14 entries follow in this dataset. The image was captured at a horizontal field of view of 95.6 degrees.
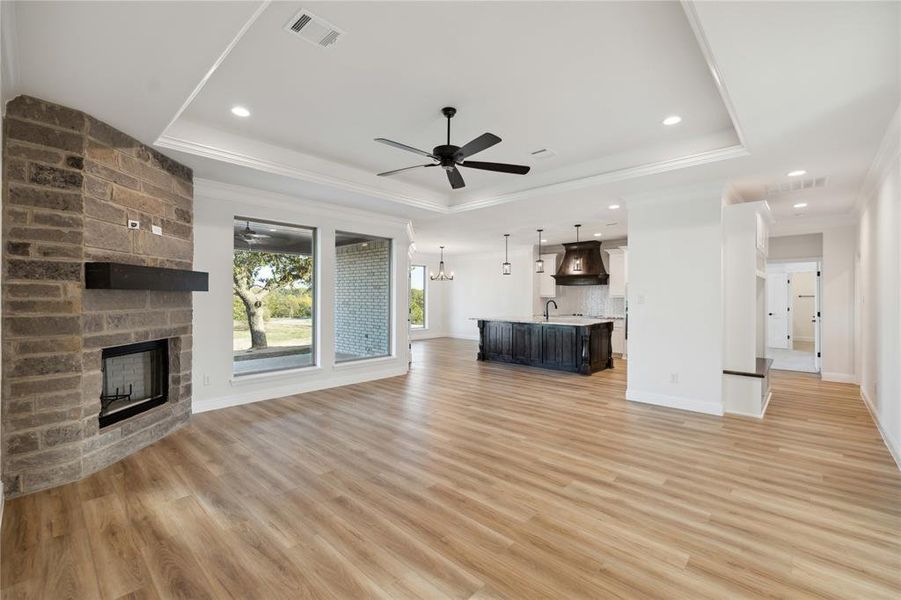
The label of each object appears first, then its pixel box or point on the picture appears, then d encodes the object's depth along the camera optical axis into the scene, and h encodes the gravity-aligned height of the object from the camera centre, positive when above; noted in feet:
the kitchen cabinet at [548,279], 34.30 +1.69
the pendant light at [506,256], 30.81 +3.69
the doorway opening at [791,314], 30.25 -1.29
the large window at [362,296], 20.42 +0.08
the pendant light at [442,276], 36.88 +2.02
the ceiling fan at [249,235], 16.97 +2.61
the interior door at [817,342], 24.47 -2.52
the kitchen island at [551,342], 23.22 -2.67
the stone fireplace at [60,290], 9.02 +0.14
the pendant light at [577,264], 31.35 +2.68
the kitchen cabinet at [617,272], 29.58 +1.97
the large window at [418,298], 40.65 +0.00
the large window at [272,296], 16.99 +0.05
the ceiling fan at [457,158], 10.83 +3.84
